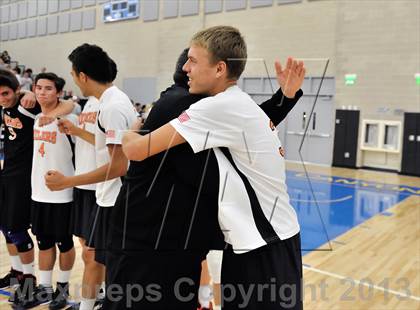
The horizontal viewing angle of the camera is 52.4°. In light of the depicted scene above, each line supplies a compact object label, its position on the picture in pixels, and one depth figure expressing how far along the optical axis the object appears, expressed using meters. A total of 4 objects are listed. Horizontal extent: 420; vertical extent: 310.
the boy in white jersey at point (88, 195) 2.81
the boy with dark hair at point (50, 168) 3.09
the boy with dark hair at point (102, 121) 2.39
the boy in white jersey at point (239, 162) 1.53
